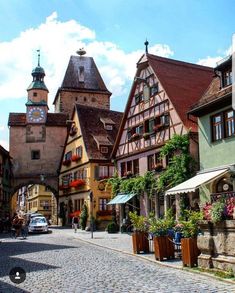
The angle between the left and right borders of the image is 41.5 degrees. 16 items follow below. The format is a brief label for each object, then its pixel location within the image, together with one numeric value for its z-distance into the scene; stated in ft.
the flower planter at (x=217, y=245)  25.30
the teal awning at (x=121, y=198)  73.19
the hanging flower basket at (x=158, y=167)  66.10
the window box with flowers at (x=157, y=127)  65.91
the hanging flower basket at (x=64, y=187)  108.39
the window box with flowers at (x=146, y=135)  70.18
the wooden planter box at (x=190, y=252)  28.83
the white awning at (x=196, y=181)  48.96
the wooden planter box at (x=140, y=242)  38.69
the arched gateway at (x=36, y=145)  124.03
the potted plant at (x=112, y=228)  76.81
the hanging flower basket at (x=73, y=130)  103.97
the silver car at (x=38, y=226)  83.25
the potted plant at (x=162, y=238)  33.29
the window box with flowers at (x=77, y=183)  96.71
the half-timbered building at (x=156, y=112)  64.73
